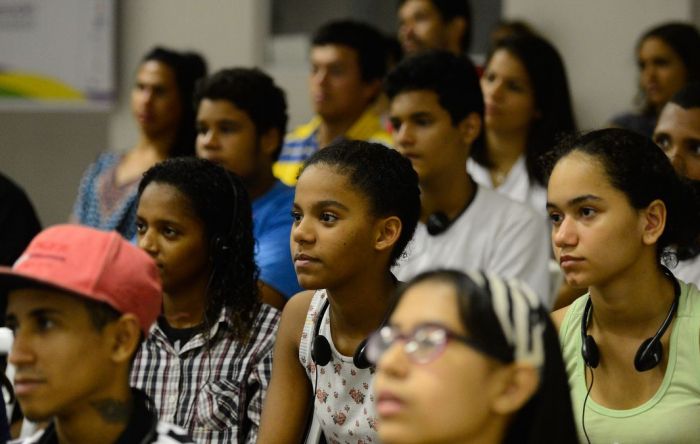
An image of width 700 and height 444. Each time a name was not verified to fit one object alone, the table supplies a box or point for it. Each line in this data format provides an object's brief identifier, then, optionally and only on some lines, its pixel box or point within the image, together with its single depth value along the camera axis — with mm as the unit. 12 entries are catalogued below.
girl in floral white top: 5528
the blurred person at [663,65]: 9157
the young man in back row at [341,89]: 9376
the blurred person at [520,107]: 9023
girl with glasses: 3468
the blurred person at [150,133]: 9376
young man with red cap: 4250
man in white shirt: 7336
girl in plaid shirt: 5839
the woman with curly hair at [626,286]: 4995
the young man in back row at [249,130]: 7668
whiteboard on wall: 12321
